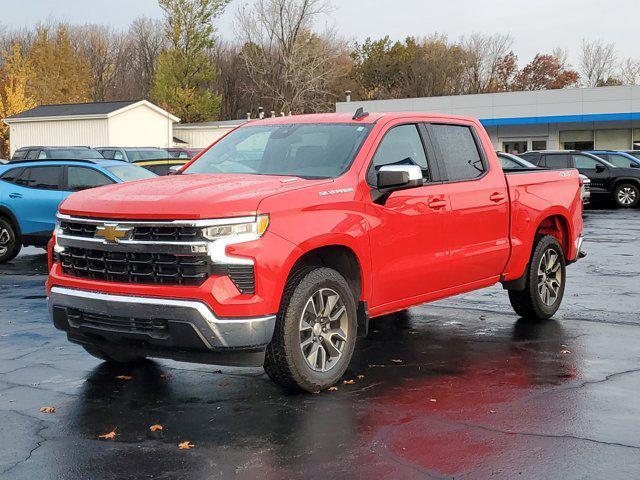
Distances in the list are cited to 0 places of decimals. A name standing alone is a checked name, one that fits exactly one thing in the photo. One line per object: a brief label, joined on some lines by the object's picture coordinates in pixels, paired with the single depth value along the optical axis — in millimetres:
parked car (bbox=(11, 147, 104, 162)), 28344
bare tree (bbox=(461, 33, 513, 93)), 91000
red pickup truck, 5566
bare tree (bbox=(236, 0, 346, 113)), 66938
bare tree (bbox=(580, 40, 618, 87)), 100188
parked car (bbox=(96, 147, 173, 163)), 28723
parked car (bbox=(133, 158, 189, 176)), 21859
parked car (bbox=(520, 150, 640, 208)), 27375
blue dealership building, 48281
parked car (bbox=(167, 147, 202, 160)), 32350
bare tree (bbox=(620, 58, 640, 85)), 99519
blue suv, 14391
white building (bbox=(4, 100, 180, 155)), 50500
